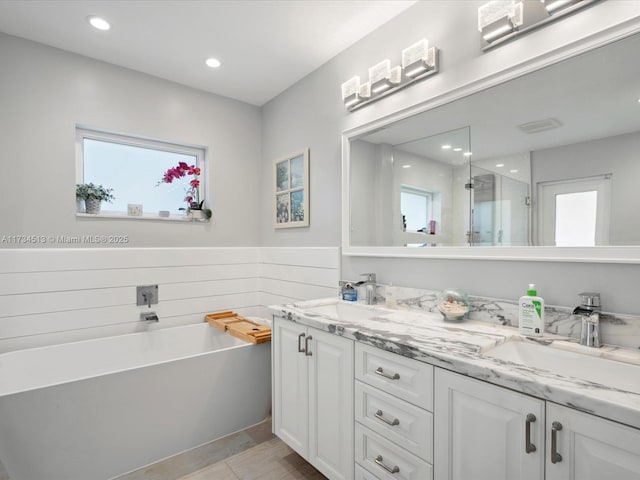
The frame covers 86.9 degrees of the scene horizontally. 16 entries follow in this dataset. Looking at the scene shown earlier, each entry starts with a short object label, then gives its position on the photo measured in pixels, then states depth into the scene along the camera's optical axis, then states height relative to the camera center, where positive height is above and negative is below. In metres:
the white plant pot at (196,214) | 2.87 +0.20
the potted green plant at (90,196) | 2.43 +0.30
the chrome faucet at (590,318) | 1.17 -0.27
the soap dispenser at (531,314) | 1.30 -0.29
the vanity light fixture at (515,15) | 1.27 +0.89
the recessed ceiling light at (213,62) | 2.43 +1.28
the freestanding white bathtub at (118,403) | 1.63 -0.92
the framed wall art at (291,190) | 2.62 +0.39
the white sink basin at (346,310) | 1.88 -0.42
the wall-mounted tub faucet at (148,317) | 2.56 -0.60
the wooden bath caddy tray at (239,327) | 2.32 -0.67
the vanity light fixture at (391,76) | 1.73 +0.91
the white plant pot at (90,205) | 2.44 +0.24
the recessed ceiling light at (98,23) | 1.99 +1.29
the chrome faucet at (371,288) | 2.01 -0.30
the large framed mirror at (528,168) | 1.18 +0.30
